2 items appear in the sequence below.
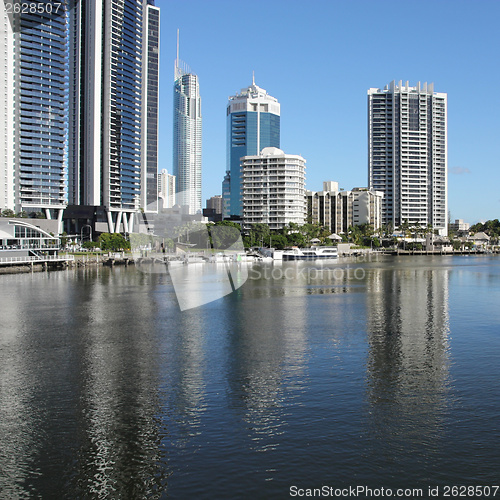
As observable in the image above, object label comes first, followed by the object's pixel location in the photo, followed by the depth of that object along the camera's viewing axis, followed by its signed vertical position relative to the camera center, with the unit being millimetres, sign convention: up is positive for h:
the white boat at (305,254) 190250 -5233
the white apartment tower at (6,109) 197000 +44967
